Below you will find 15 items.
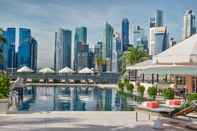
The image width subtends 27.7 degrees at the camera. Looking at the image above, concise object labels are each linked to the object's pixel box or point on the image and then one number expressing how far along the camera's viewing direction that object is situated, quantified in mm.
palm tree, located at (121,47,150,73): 53219
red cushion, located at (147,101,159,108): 13451
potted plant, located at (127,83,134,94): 28870
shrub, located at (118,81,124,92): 33162
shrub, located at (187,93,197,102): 17384
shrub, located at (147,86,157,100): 23188
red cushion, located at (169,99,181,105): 15066
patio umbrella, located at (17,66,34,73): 53894
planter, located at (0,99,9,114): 13641
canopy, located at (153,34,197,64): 13156
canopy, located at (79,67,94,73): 55862
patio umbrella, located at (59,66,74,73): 55041
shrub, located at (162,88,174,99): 21881
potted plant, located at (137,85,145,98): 24953
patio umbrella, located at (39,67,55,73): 54156
